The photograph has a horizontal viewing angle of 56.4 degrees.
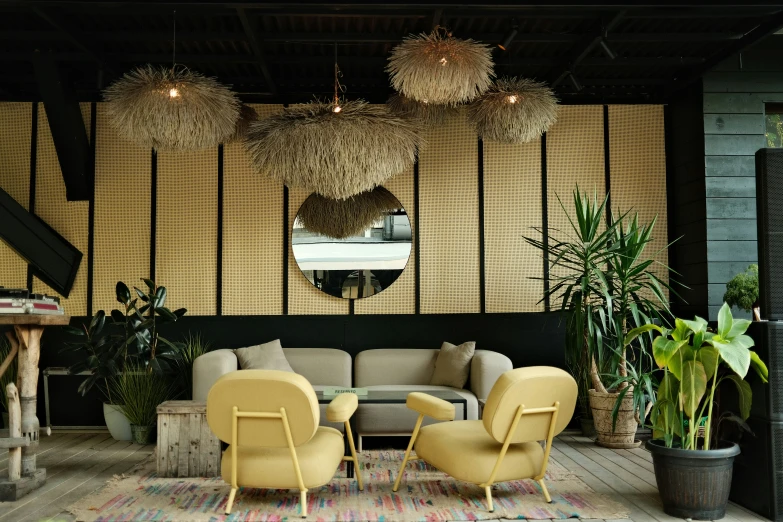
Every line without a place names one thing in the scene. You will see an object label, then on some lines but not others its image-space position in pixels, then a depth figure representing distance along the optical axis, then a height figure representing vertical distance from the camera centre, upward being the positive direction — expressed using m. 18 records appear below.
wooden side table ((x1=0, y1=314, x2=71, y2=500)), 4.57 -0.51
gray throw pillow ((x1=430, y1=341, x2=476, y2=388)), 6.31 -0.59
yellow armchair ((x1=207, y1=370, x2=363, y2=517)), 3.98 -0.73
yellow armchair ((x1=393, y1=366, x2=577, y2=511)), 4.11 -0.77
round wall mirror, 7.19 +0.51
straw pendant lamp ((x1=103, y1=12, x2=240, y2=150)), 5.33 +1.42
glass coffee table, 5.08 -0.71
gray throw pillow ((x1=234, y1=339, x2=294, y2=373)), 6.39 -0.53
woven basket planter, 6.12 -1.06
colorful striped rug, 4.06 -1.21
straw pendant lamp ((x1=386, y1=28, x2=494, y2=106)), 5.03 +1.61
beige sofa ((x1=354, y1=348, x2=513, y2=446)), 5.82 -0.71
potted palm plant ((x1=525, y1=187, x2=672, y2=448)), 6.06 -0.10
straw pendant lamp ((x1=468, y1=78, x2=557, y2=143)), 6.09 +1.59
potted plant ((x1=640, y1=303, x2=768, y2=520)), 3.99 -0.64
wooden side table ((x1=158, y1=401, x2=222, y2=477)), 4.99 -0.99
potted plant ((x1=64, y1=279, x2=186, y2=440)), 6.22 -0.41
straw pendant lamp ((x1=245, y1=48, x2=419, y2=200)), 5.02 +1.07
